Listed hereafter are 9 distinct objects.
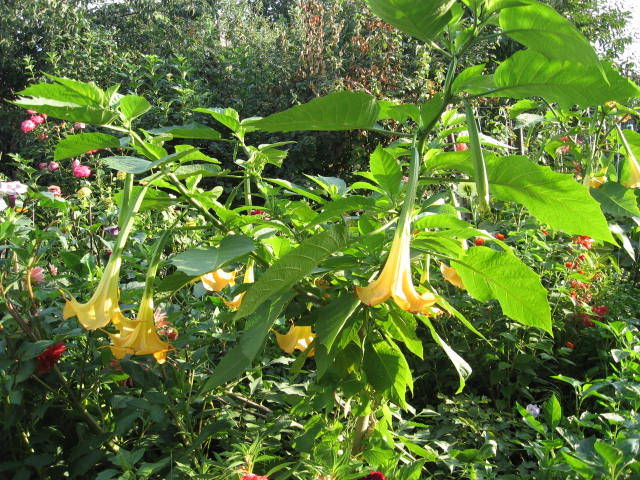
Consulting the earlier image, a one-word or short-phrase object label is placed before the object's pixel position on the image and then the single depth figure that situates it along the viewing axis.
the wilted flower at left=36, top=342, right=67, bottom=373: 1.32
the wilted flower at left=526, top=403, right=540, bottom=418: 1.76
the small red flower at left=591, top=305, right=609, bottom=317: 2.43
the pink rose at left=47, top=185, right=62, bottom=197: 2.68
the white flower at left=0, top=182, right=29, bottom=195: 1.89
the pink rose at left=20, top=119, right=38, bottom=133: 4.22
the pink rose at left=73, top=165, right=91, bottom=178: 3.46
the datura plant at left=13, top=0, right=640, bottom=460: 0.73
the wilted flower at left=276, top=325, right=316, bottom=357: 1.20
